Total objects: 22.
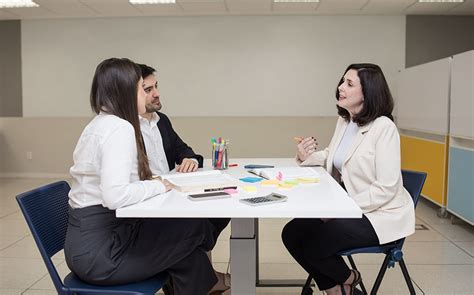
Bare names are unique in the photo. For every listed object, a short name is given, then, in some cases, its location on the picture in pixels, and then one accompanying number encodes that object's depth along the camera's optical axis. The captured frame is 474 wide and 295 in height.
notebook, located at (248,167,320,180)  2.22
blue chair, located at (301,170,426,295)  2.08
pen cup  2.58
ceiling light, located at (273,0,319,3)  6.29
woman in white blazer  2.07
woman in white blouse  1.62
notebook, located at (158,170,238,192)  1.85
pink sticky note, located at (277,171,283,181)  2.16
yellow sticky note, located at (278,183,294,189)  1.96
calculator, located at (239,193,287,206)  1.61
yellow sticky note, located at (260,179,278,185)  2.05
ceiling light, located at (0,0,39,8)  6.36
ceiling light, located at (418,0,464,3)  6.16
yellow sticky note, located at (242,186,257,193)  1.87
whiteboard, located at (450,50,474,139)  4.03
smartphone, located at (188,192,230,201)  1.68
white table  1.51
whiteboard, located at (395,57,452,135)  4.62
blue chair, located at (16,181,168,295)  1.64
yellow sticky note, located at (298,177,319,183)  2.10
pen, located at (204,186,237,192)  1.83
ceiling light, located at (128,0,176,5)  6.34
